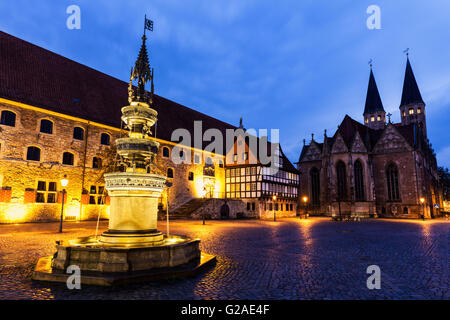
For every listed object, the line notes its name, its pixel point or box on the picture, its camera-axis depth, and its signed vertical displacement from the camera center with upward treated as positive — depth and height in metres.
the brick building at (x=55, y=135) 19.83 +5.29
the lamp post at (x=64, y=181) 14.24 +0.97
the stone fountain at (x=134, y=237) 5.56 -0.83
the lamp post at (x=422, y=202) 35.20 -0.03
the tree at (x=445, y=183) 69.69 +4.72
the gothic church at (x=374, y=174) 39.69 +4.19
